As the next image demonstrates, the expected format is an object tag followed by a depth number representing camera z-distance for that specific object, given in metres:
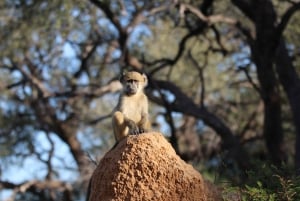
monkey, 15.91
